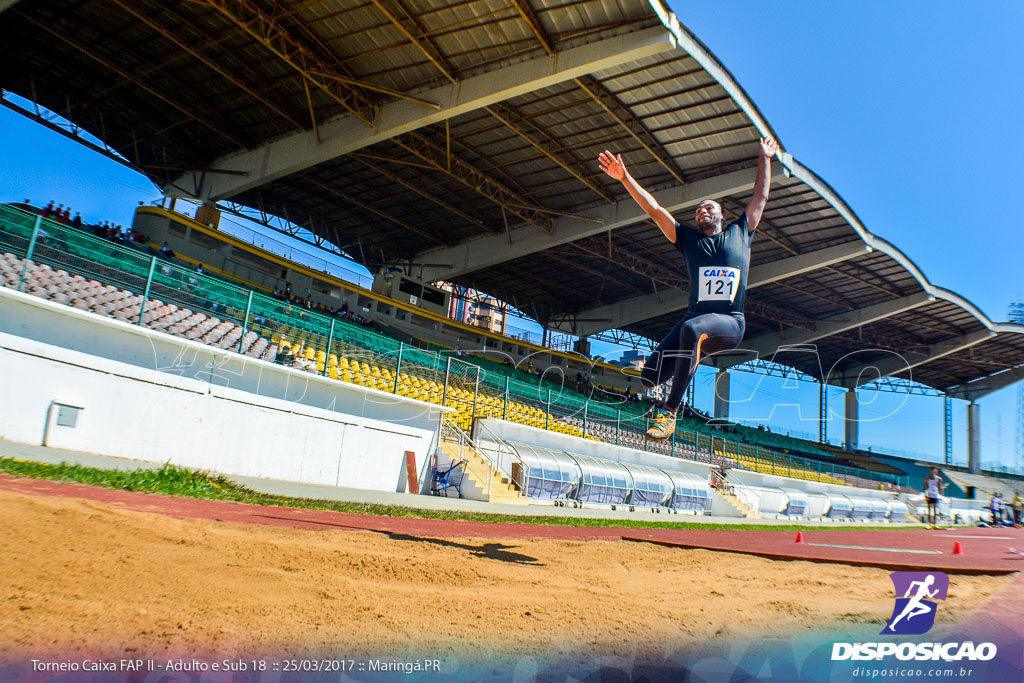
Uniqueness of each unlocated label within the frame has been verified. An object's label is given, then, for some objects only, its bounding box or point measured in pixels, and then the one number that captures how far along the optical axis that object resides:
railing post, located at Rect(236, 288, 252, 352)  17.10
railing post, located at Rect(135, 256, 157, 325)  14.97
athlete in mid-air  6.74
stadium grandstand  15.61
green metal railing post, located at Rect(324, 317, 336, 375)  19.16
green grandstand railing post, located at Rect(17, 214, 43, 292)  12.84
